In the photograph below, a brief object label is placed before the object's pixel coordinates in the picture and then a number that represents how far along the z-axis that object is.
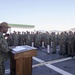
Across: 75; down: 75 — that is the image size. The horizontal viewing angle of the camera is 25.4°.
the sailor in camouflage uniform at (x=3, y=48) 3.06
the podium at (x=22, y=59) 3.17
